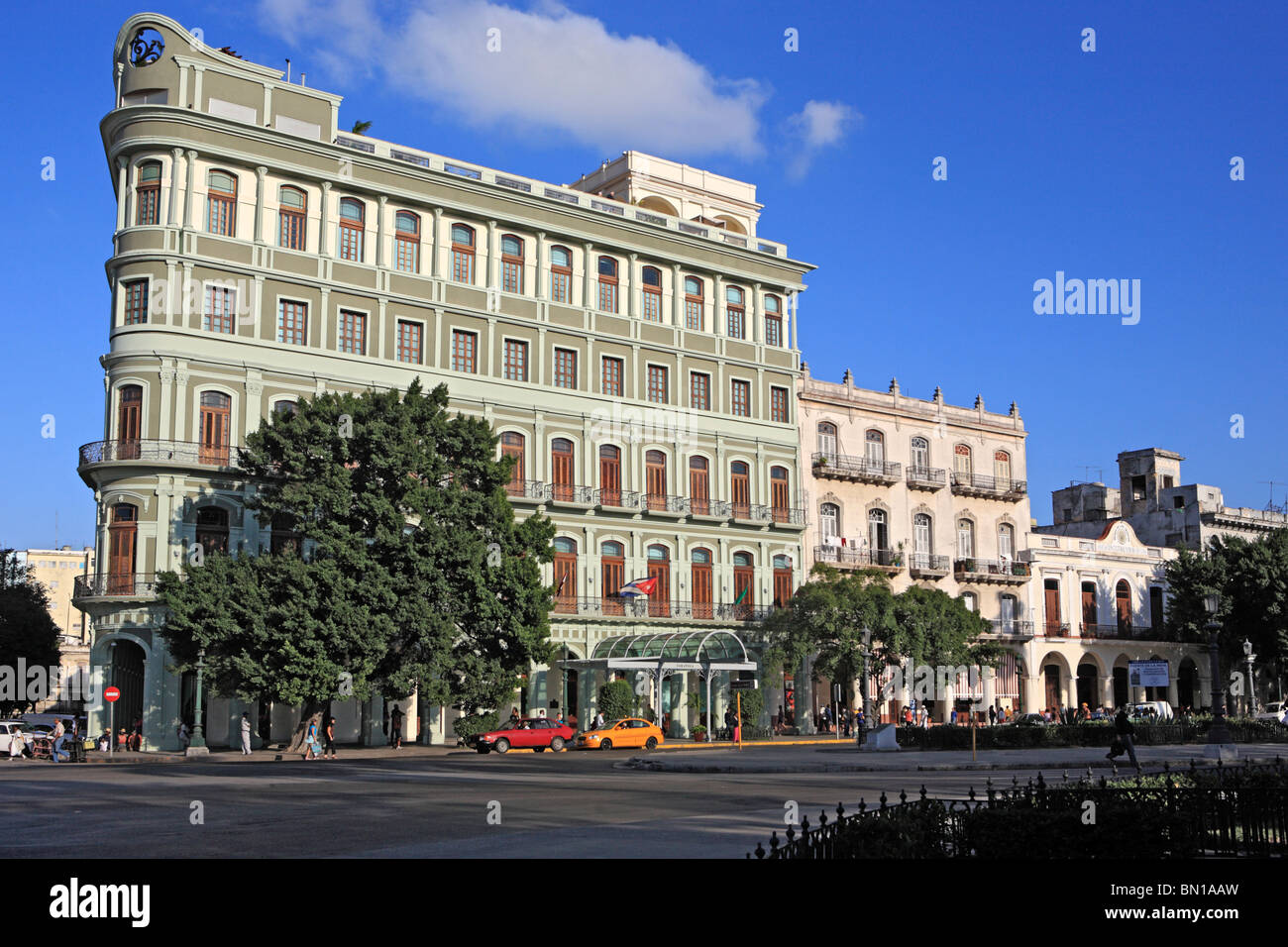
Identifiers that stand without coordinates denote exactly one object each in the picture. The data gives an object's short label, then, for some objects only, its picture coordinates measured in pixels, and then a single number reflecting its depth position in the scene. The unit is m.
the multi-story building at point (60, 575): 167.62
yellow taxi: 44.47
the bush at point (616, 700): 49.47
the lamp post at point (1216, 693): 32.28
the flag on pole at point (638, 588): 51.12
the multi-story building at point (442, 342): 44.78
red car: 43.00
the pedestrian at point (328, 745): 39.72
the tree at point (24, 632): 71.06
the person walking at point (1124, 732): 27.03
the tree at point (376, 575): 39.31
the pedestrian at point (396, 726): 44.97
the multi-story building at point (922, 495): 61.88
